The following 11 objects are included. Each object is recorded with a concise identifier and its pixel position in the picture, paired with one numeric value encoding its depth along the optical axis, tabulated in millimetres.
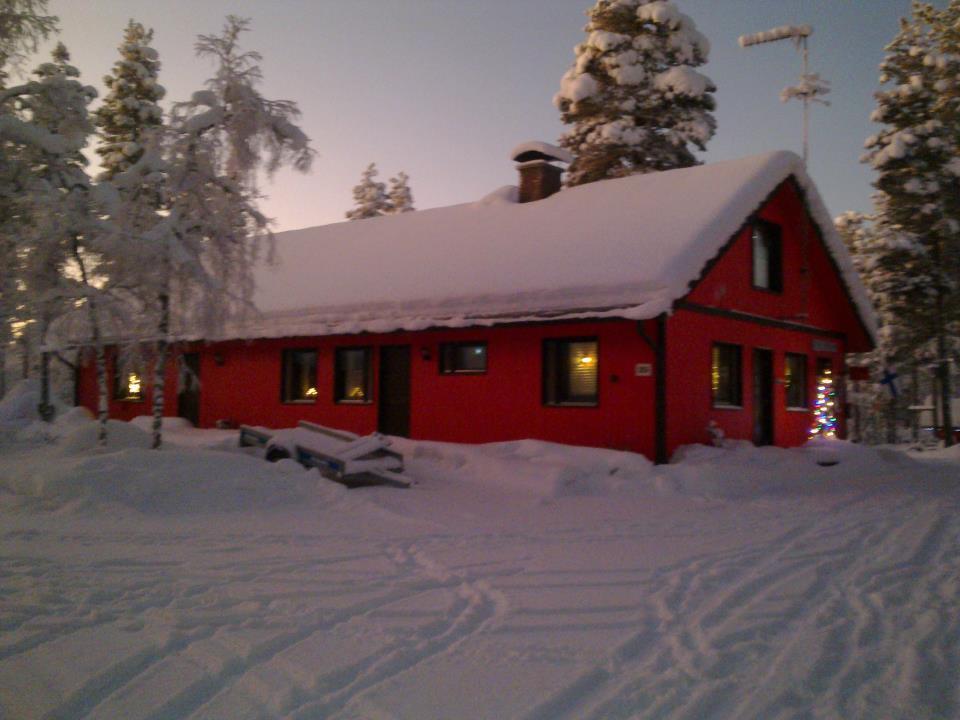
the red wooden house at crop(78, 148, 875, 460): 14148
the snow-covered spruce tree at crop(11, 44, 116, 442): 11492
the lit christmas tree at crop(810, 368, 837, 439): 19516
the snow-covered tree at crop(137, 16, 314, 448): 12148
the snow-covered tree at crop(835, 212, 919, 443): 26281
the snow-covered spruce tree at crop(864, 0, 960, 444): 25609
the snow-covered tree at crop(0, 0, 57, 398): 11055
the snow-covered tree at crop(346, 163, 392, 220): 46938
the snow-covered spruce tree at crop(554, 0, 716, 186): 28391
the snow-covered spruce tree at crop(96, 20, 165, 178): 33062
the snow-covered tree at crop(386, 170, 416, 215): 47500
